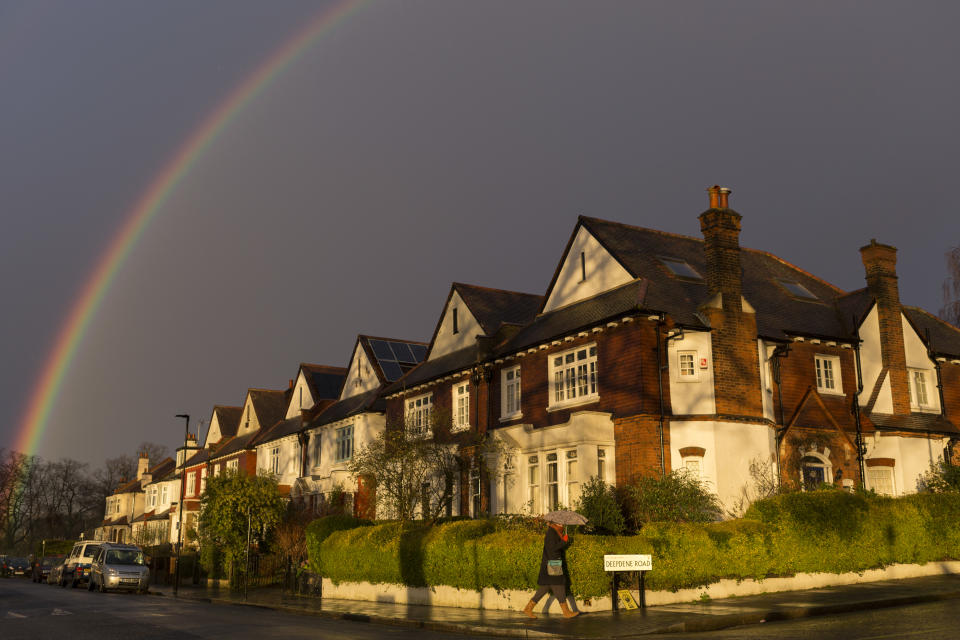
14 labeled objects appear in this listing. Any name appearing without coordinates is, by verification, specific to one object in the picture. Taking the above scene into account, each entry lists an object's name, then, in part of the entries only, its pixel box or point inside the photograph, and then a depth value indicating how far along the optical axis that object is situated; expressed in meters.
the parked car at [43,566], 47.97
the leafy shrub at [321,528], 27.63
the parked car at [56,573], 42.94
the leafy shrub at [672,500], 23.42
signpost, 17.44
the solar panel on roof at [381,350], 45.41
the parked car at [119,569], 33.91
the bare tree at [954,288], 44.06
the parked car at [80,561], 38.47
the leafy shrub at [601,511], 24.41
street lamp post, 45.28
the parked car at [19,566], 60.91
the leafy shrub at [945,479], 26.81
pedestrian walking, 17.03
